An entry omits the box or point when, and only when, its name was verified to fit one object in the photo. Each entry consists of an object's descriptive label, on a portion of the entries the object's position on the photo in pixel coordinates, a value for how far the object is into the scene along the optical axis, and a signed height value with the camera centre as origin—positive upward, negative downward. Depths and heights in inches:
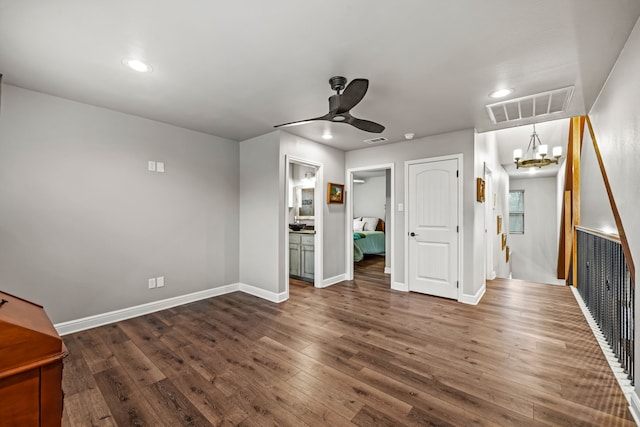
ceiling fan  83.4 +35.4
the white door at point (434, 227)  157.8 -9.6
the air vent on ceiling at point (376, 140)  170.7 +44.3
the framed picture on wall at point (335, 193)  185.2 +12.3
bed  263.3 -27.9
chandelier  193.9 +38.6
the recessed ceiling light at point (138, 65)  85.7 +45.5
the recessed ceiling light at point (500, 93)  103.8 +44.8
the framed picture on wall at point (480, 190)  154.3 +12.0
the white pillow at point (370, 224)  324.7 -15.4
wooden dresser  36.3 -22.0
